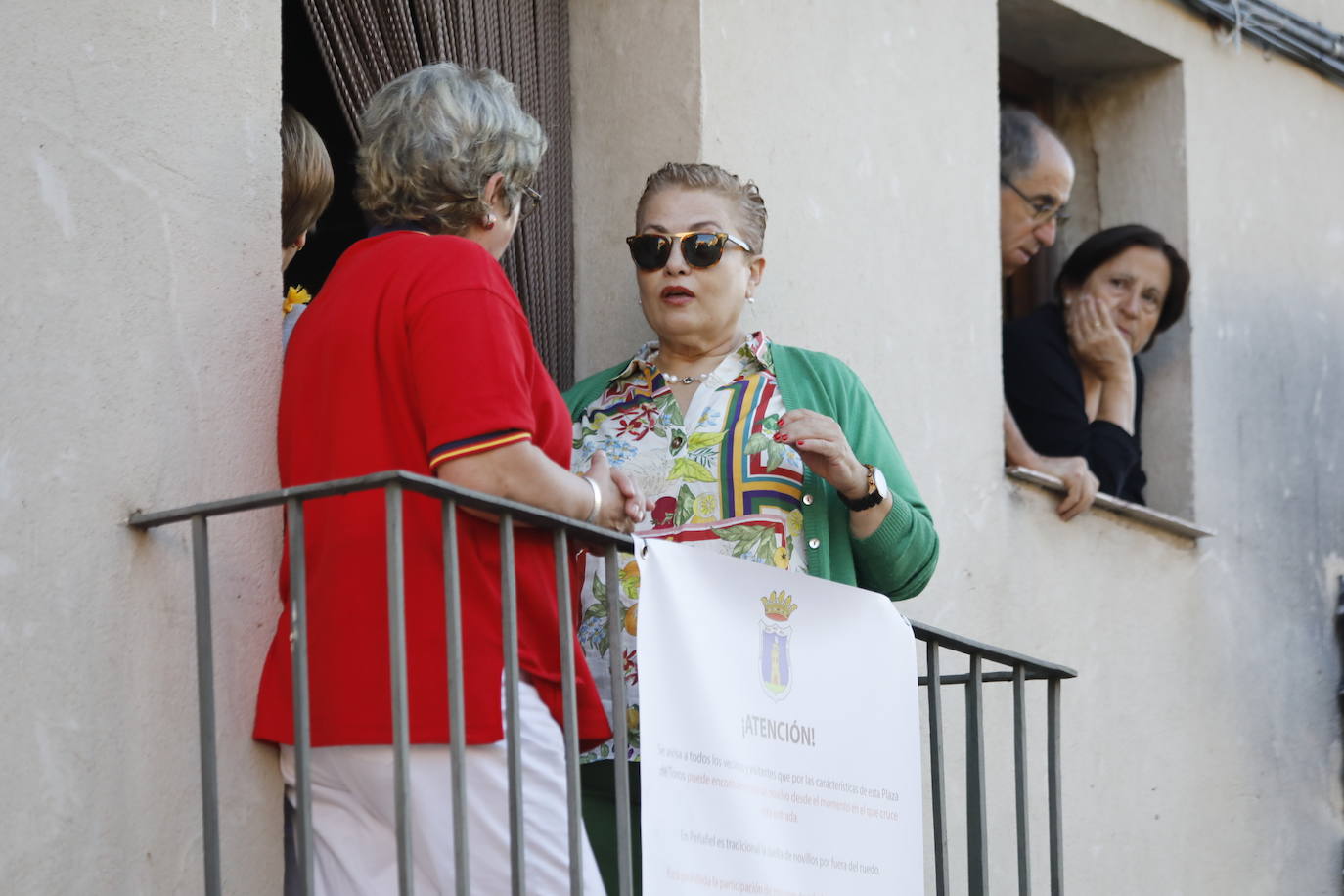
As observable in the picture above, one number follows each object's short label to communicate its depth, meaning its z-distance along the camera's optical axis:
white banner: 7.00
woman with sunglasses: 8.14
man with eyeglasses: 11.96
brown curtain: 8.89
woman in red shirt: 6.45
